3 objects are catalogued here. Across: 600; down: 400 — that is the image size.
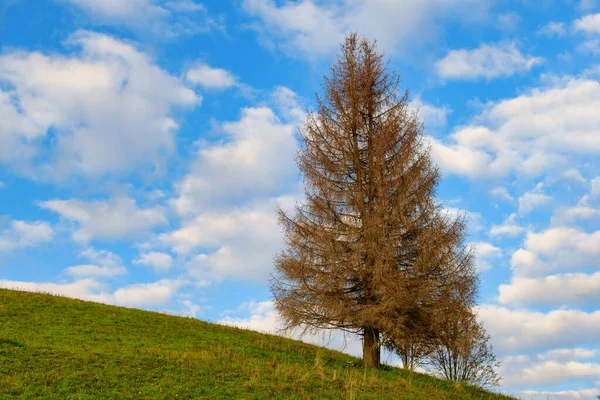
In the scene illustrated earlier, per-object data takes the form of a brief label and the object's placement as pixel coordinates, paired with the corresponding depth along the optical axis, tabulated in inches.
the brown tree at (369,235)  714.2
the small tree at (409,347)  731.4
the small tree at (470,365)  1189.1
